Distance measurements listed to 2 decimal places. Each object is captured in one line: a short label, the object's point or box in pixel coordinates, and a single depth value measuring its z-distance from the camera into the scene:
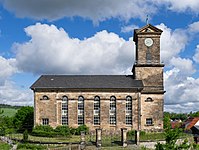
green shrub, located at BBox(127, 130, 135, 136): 48.28
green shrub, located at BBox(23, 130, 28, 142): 43.09
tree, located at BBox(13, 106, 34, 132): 58.01
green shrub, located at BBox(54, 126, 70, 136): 49.66
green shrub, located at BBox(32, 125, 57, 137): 48.12
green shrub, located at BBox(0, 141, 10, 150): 37.57
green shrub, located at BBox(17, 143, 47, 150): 37.84
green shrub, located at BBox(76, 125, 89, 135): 50.59
